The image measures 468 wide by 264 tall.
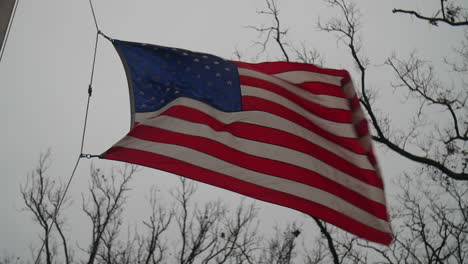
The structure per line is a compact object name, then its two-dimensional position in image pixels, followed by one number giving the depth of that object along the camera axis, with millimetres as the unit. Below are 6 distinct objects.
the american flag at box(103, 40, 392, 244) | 4234
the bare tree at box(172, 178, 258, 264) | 20109
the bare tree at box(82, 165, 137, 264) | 19812
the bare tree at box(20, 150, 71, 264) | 20031
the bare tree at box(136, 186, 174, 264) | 20062
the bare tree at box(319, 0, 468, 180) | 10336
